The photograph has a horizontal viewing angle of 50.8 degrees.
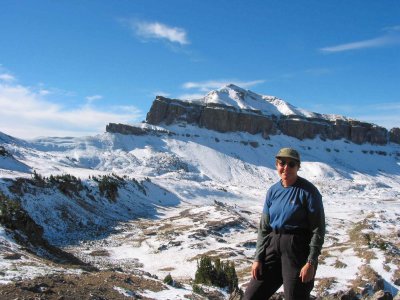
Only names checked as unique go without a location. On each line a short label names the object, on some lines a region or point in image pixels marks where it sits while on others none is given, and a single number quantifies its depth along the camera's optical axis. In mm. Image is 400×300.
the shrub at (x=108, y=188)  58188
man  5641
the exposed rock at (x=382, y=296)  11703
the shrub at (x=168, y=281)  14290
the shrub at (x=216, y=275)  16562
